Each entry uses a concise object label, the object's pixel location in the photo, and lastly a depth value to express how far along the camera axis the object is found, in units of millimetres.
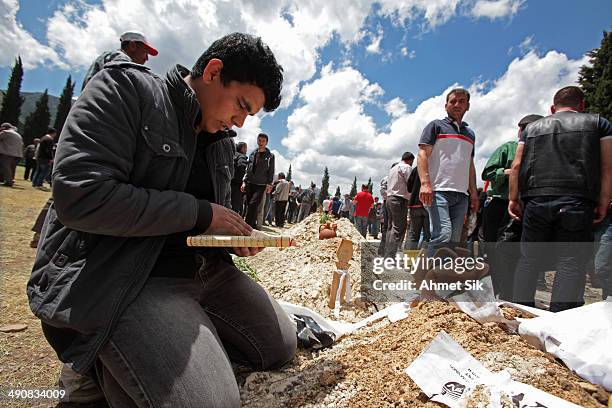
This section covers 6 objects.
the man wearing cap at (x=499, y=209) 3674
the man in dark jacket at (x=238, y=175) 6671
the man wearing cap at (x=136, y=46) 3311
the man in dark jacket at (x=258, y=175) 7016
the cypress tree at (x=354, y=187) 82625
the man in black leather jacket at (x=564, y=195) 2578
